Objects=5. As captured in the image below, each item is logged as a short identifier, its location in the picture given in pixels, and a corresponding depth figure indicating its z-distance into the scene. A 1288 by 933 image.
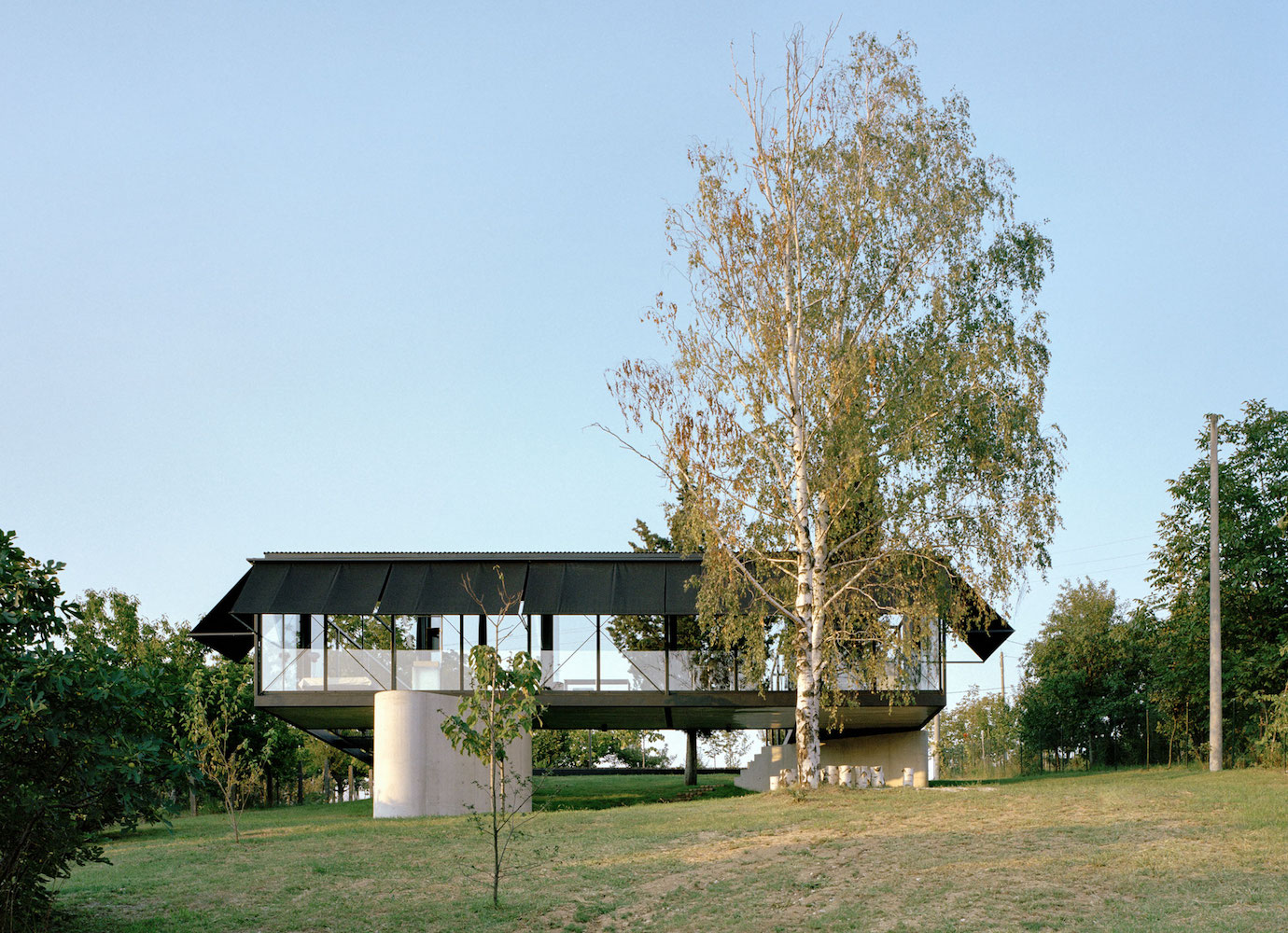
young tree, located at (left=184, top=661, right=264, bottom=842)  18.30
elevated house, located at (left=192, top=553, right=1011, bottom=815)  22.42
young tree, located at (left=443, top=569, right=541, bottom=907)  11.30
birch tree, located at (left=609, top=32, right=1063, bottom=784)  18.59
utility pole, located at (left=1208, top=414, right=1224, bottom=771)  23.55
